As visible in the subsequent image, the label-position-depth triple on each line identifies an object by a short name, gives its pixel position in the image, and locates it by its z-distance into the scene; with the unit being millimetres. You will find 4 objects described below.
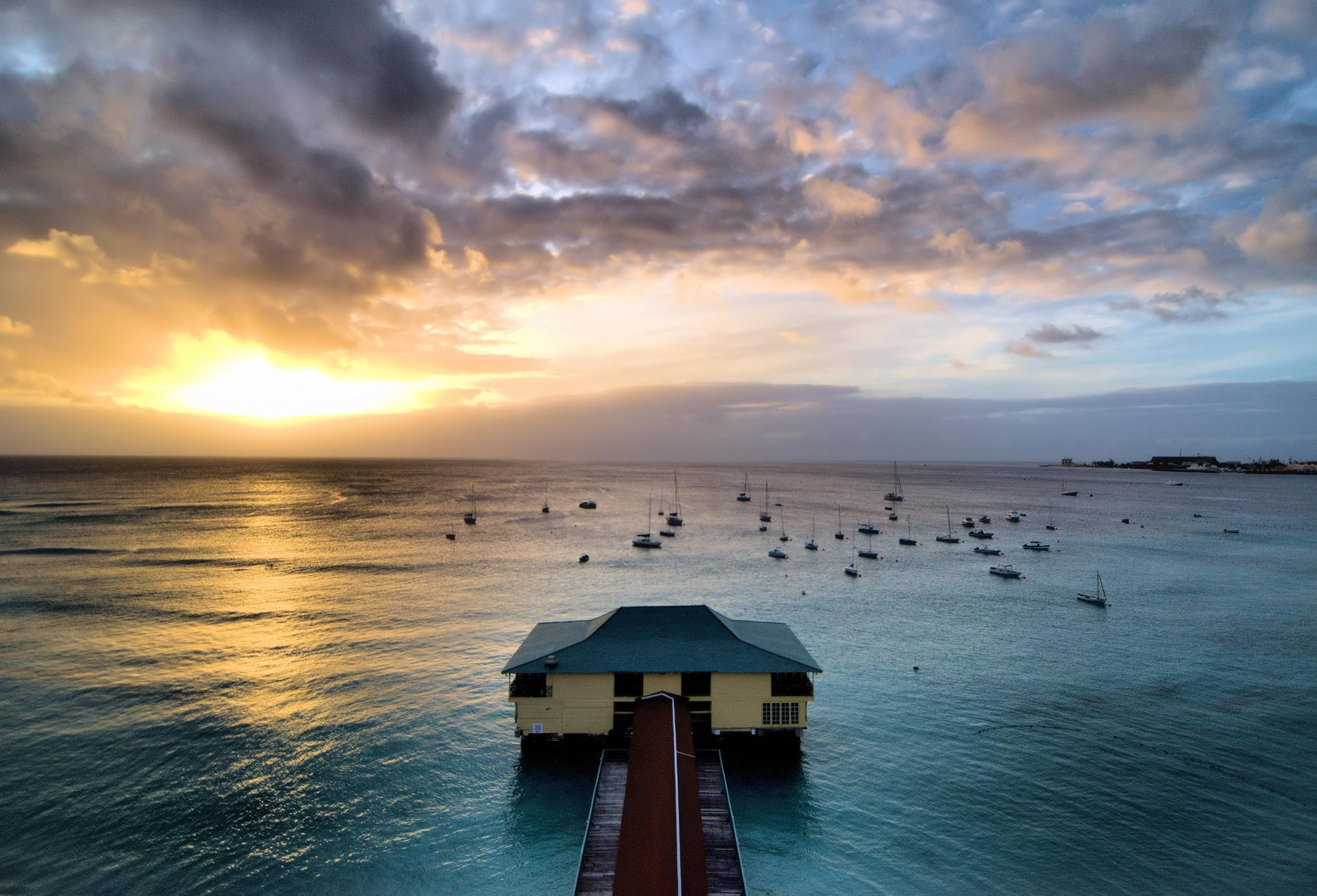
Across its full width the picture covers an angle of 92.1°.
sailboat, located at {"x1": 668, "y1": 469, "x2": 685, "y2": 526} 134250
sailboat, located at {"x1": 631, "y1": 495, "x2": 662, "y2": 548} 106812
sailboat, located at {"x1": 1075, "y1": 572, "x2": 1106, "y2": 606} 70188
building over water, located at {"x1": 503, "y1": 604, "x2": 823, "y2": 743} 34688
